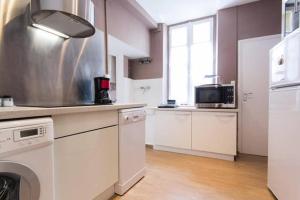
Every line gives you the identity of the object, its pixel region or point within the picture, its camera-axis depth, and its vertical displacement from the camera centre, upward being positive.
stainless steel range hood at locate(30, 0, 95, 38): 1.24 +0.70
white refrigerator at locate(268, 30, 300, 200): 1.19 -0.20
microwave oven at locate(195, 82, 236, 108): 2.54 +0.01
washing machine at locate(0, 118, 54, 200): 0.69 -0.30
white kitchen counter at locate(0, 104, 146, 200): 1.02 -0.39
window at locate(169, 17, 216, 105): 3.22 +0.85
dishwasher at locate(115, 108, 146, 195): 1.58 -0.56
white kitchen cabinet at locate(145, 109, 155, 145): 3.28 -0.62
